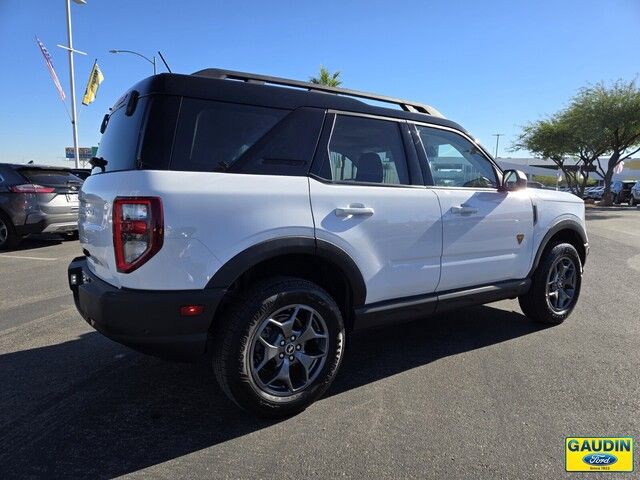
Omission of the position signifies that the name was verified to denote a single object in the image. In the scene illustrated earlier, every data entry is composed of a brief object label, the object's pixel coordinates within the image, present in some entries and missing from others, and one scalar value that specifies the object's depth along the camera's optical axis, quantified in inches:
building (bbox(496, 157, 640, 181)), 2682.1
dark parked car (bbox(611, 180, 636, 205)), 1240.2
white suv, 97.3
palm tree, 983.6
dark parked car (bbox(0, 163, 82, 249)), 341.1
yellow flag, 981.8
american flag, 951.3
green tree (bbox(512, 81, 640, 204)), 974.4
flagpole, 936.3
